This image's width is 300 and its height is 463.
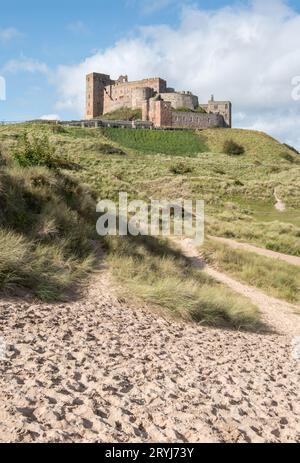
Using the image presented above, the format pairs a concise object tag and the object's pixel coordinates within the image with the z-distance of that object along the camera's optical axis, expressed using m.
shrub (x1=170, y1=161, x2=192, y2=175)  49.31
